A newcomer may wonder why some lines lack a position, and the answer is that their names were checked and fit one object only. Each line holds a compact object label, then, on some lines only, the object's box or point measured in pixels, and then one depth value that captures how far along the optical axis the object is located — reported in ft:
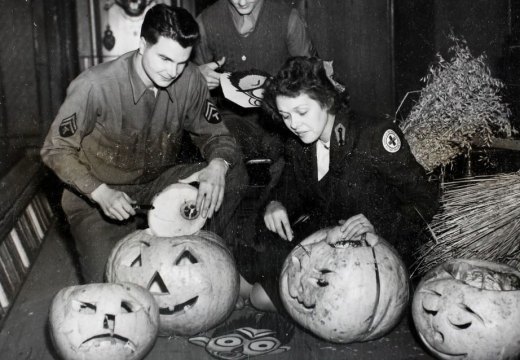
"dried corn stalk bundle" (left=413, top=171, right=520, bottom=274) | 9.55
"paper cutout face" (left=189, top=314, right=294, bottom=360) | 8.80
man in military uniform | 10.20
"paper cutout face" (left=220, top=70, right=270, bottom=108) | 12.39
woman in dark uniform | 9.55
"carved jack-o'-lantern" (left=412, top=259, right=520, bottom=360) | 7.68
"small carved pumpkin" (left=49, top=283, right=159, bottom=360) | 7.86
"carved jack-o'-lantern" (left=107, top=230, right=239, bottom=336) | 9.03
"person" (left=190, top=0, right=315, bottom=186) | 13.48
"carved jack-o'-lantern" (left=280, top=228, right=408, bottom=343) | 8.52
